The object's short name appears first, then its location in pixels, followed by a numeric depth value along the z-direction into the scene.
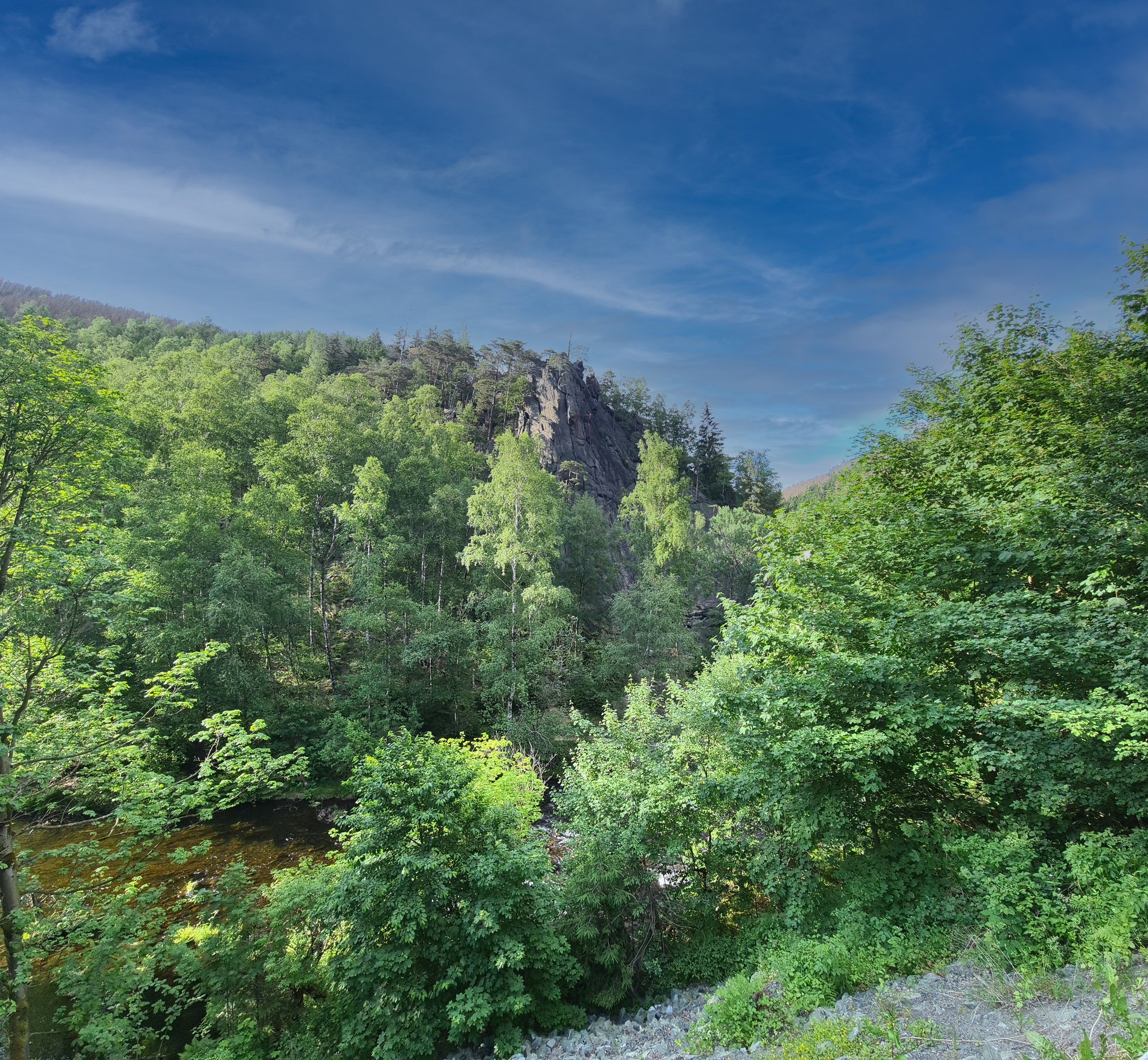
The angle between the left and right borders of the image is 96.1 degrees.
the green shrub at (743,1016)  7.12
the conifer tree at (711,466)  86.56
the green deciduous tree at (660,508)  29.58
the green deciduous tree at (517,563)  22.89
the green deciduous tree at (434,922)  8.52
